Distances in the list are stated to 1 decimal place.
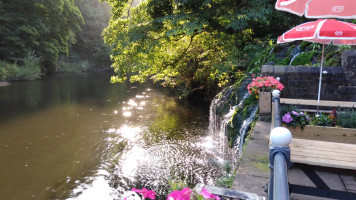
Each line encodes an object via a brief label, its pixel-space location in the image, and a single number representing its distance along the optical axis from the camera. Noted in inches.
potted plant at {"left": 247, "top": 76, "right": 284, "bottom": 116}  205.3
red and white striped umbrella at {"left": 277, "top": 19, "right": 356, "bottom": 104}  152.7
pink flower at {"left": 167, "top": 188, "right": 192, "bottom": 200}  67.4
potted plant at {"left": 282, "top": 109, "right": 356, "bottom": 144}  151.4
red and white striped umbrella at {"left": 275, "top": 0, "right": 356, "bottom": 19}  141.3
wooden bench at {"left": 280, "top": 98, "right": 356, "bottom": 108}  180.1
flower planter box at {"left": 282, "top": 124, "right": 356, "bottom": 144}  149.3
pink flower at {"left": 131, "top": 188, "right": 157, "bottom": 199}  71.9
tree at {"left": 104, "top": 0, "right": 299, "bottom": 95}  373.7
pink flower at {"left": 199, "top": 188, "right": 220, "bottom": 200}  72.9
